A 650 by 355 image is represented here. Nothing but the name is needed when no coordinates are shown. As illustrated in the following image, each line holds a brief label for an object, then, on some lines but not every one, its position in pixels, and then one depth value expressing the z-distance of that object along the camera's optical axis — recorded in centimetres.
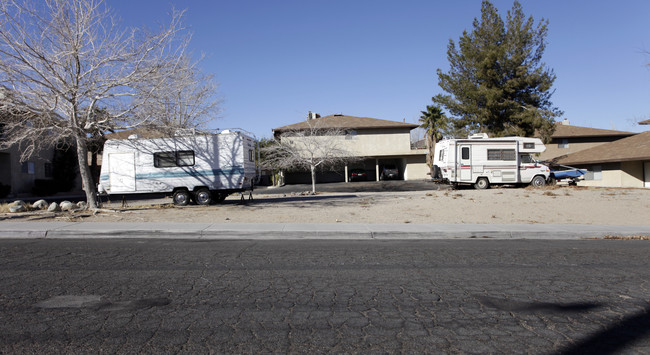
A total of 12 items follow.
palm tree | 4309
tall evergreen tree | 3647
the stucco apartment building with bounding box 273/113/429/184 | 4584
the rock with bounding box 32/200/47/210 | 1927
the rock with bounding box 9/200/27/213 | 1756
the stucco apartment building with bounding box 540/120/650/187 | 3147
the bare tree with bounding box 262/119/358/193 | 3666
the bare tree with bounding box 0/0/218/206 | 1530
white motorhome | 2691
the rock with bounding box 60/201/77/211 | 1839
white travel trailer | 2053
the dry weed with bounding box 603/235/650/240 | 1224
